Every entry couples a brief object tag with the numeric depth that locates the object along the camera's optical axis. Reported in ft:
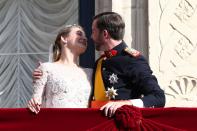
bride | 20.98
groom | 19.58
